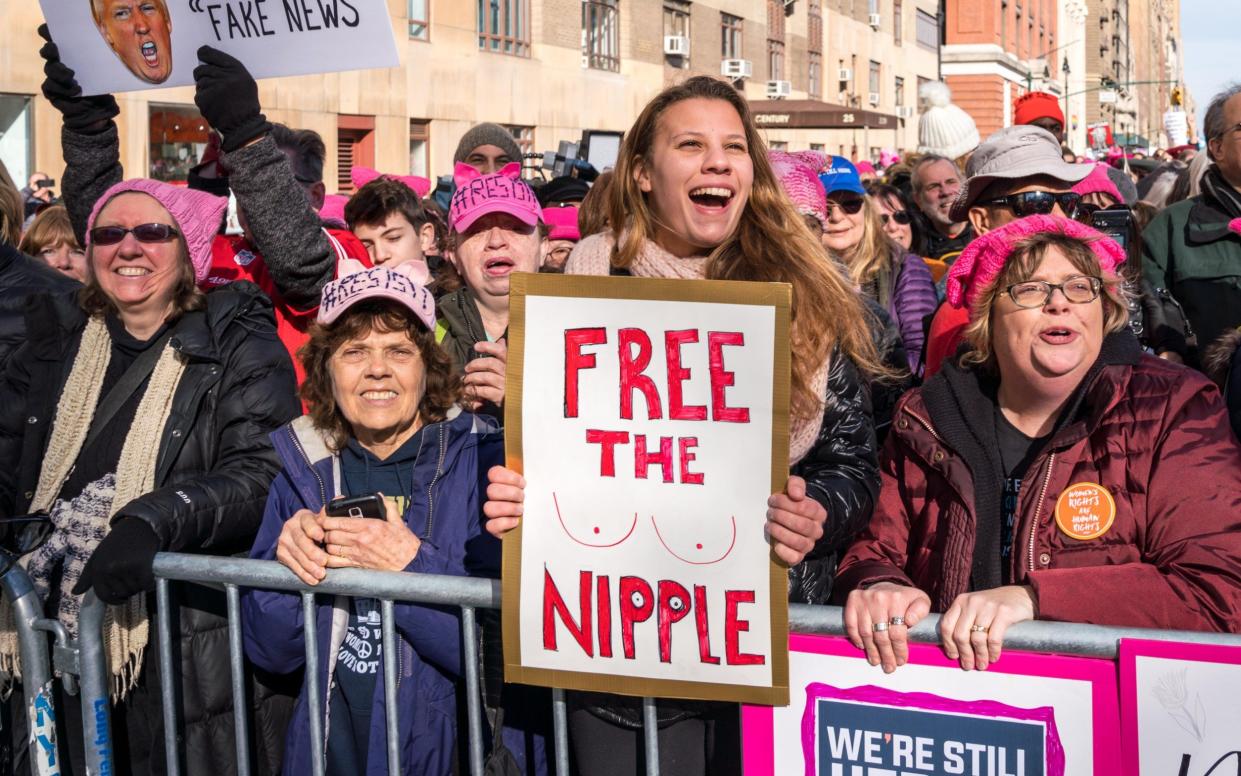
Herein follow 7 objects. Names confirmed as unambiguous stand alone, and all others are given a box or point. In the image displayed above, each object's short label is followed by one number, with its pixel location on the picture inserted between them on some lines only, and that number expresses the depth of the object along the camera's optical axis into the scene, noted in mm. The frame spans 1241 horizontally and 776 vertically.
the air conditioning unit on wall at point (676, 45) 29719
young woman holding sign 2797
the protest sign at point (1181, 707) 2322
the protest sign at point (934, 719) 2414
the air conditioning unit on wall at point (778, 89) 36969
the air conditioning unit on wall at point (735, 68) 33781
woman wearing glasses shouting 2570
